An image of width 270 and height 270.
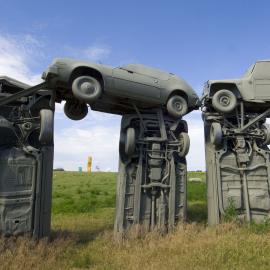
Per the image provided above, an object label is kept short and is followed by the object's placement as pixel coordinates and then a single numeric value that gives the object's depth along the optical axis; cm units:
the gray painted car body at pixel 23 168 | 863
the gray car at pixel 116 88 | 970
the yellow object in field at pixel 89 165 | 6238
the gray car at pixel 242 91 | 1131
